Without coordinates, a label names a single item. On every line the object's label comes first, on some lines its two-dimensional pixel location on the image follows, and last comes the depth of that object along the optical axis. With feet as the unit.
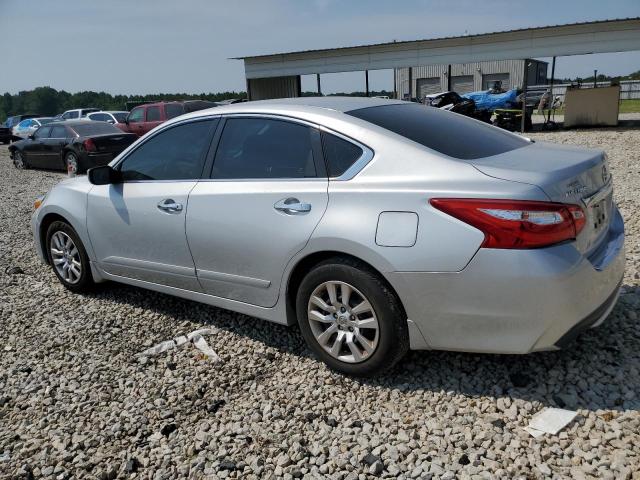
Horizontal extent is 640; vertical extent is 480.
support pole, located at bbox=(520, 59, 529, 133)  63.75
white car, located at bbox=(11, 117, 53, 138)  88.02
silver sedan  8.39
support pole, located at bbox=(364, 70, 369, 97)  78.36
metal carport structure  61.52
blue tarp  73.05
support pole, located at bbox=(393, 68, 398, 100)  79.40
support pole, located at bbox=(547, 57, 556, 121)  71.78
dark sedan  45.57
